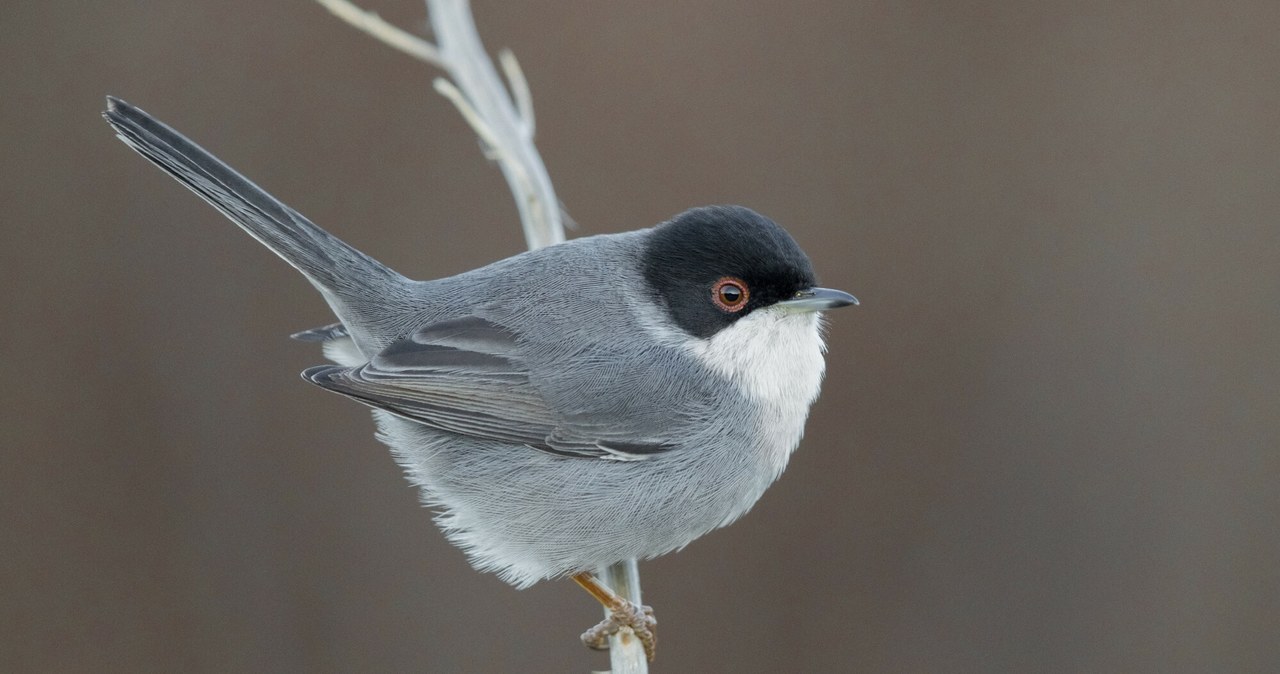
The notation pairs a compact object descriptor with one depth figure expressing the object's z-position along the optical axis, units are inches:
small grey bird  244.8
